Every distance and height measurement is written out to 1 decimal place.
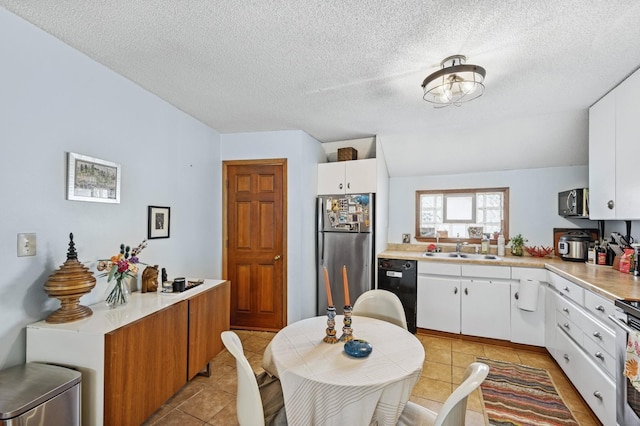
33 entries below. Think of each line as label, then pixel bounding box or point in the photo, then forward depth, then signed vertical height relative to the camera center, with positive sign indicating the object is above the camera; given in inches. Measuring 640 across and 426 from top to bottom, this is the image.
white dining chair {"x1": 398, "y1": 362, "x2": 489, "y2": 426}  40.9 -26.5
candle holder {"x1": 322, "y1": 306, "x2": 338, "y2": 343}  62.2 -24.7
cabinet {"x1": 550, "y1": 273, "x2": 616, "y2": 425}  68.8 -36.1
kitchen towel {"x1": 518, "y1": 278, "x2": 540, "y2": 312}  114.0 -30.9
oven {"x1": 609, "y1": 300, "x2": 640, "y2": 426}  58.2 -32.8
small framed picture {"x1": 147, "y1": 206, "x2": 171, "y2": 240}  98.6 -3.0
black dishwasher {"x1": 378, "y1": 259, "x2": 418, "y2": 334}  132.9 -30.5
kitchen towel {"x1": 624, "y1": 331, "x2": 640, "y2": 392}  56.2 -28.1
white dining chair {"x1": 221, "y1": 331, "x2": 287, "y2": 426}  48.7 -31.0
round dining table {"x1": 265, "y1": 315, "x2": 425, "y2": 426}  46.9 -27.7
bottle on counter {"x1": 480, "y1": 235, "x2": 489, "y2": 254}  142.2 -14.6
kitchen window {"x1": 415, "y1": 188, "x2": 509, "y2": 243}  145.3 +1.0
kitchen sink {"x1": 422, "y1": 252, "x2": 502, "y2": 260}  136.7 -19.3
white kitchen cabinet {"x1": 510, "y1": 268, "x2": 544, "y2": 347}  114.4 -39.7
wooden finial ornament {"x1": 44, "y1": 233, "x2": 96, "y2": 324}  63.3 -16.4
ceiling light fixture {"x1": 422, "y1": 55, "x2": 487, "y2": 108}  71.1 +35.8
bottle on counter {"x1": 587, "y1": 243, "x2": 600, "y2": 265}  111.2 -14.3
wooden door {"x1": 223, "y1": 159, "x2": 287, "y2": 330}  136.3 -13.0
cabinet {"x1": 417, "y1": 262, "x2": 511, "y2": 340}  121.0 -36.1
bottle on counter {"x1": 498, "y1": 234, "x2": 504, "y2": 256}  139.3 -14.3
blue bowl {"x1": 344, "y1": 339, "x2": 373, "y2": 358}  55.4 -26.0
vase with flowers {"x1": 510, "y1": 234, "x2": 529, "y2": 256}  136.5 -13.9
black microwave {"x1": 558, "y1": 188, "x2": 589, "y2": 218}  115.0 +6.0
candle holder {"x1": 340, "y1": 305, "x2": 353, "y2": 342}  62.9 -25.0
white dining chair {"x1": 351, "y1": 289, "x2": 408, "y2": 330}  80.8 -26.6
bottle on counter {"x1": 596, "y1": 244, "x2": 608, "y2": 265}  108.2 -14.5
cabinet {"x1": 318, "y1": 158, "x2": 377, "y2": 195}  138.3 +18.9
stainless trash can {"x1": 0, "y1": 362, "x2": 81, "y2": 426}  48.0 -32.3
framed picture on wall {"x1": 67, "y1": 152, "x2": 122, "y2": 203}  72.8 +9.2
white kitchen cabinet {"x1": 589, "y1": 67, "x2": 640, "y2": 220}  82.0 +20.5
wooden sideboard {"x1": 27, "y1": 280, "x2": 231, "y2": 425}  60.2 -31.9
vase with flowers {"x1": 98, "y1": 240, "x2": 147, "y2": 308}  74.8 -16.2
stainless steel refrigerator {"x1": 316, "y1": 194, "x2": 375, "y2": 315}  136.8 -12.9
